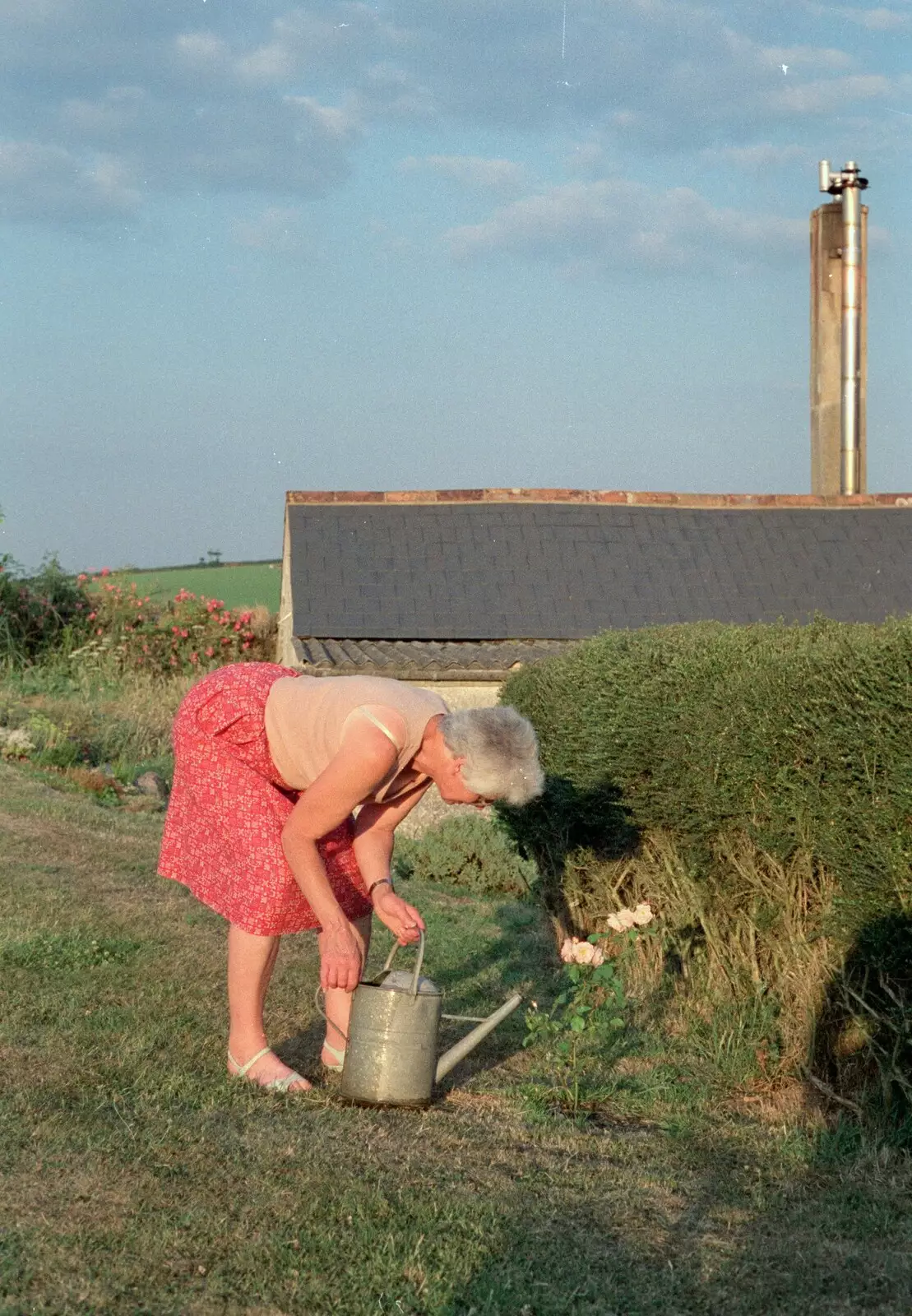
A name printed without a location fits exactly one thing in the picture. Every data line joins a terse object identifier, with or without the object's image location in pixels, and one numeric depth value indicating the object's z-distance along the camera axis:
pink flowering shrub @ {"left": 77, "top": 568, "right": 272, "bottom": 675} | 24.09
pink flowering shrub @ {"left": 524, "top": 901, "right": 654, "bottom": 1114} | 5.65
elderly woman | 4.80
